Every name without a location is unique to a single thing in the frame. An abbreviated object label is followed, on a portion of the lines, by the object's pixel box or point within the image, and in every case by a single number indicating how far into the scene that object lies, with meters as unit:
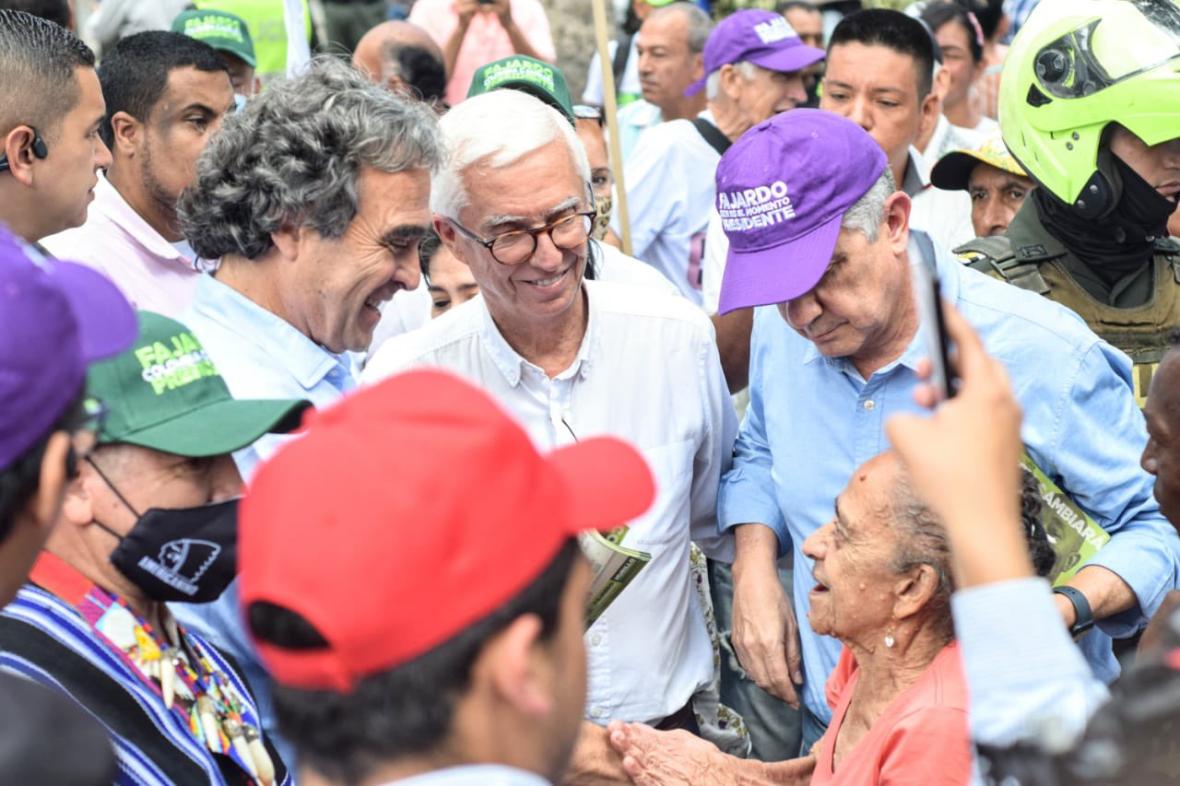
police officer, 3.74
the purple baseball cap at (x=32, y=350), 1.69
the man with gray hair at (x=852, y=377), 3.16
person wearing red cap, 1.46
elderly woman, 2.72
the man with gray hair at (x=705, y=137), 6.47
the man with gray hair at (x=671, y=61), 8.26
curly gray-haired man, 3.16
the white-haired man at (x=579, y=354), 3.39
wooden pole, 4.93
